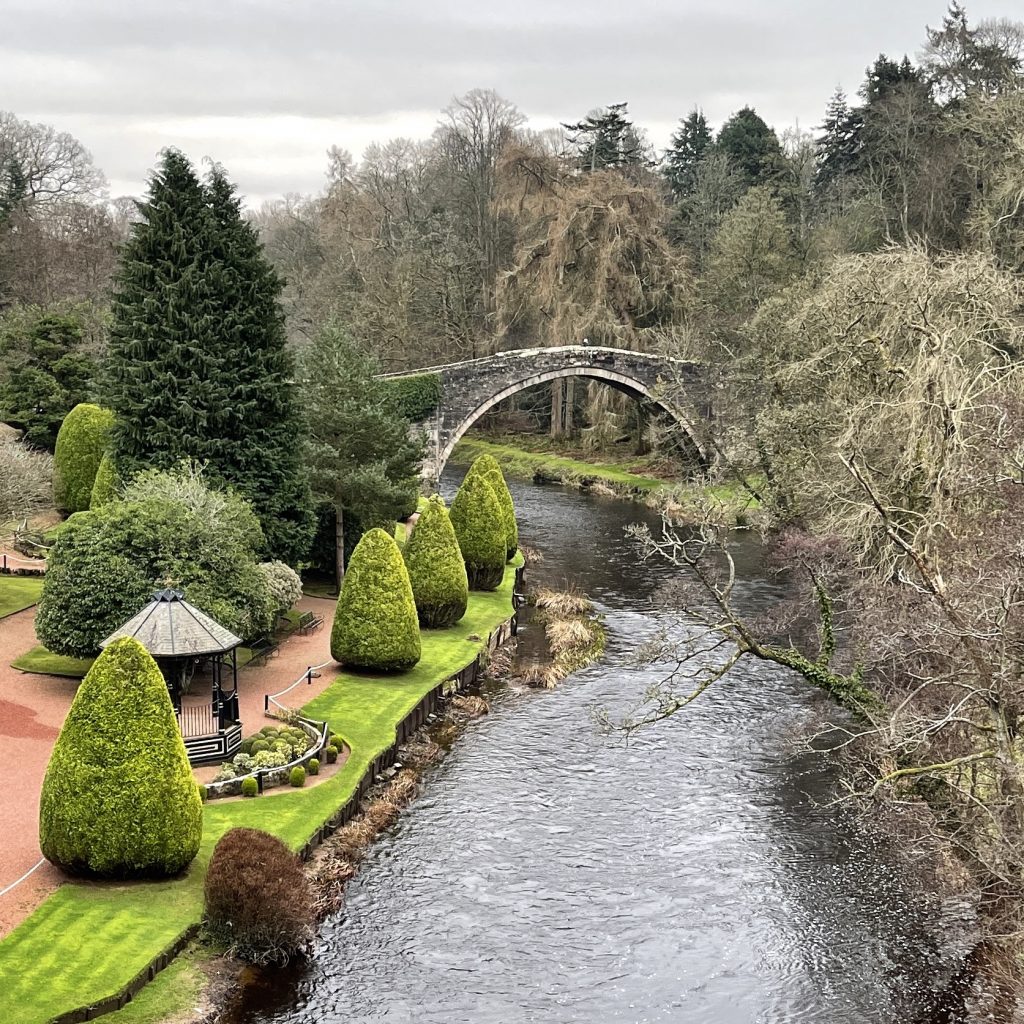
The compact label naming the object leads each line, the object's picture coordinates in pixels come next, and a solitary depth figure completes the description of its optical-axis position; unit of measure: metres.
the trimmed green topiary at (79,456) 45.00
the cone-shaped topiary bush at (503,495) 41.16
